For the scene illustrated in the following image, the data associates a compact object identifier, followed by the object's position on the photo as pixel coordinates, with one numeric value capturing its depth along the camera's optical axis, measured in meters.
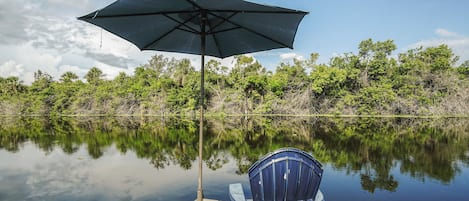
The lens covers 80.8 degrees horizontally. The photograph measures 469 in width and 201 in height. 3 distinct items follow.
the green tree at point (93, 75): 29.92
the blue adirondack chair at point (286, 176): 1.93
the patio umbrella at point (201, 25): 1.96
